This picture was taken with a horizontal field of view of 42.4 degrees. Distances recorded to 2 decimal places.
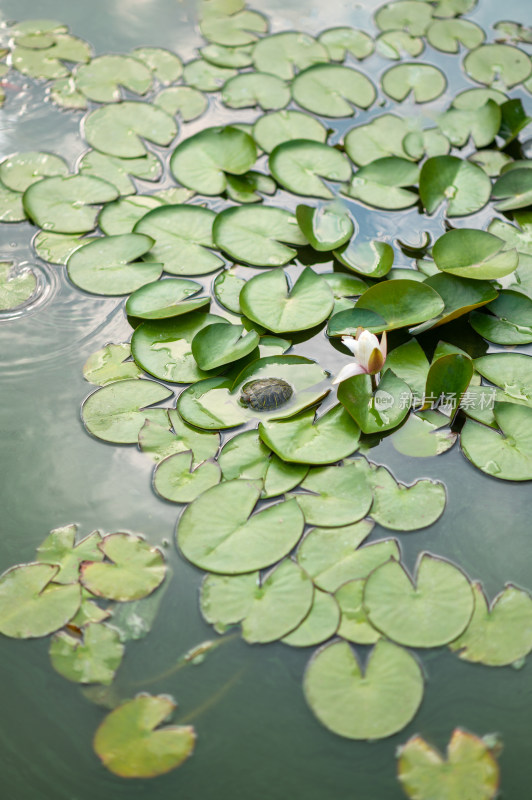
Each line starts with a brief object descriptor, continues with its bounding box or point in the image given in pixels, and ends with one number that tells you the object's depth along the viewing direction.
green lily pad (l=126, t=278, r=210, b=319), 2.26
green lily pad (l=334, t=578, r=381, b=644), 1.65
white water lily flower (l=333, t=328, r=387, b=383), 2.02
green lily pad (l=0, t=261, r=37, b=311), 2.40
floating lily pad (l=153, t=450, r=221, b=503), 1.90
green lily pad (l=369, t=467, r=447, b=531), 1.85
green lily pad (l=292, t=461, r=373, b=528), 1.84
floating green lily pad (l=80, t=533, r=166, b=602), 1.73
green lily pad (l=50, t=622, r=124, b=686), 1.62
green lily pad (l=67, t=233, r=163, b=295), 2.41
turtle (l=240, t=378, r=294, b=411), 2.03
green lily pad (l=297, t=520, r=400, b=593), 1.75
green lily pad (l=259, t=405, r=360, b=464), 1.94
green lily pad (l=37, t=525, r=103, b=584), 1.78
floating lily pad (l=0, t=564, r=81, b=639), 1.68
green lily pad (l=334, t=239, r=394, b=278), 2.41
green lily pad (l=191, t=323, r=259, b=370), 2.12
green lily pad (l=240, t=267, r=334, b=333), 2.24
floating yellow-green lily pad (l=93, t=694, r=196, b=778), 1.50
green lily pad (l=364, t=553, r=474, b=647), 1.64
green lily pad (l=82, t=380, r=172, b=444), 2.05
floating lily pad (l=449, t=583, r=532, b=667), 1.64
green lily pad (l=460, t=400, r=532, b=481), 1.98
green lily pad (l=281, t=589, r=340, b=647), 1.64
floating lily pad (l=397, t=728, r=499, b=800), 1.46
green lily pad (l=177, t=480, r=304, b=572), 1.76
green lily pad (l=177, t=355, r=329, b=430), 2.04
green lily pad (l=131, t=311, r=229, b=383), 2.17
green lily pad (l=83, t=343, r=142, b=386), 2.18
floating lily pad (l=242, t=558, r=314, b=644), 1.65
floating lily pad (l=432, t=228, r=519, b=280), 2.28
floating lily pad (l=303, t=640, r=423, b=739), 1.53
